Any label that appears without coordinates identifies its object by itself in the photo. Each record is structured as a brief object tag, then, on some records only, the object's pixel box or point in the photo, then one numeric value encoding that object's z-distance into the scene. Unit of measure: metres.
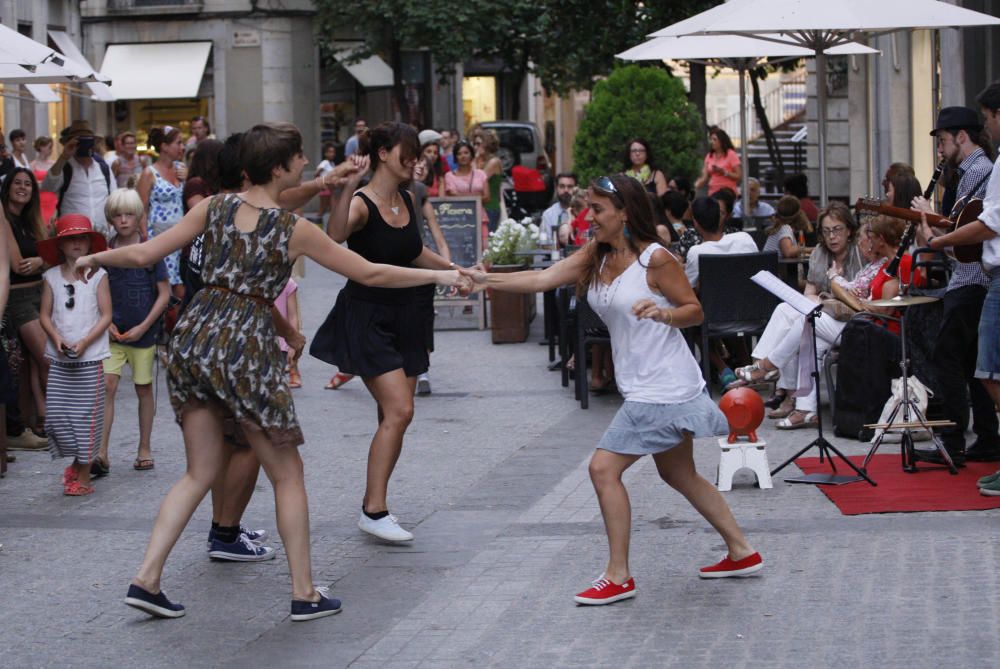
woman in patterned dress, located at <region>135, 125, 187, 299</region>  13.25
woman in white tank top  6.19
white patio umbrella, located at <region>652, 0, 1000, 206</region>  10.69
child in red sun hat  8.62
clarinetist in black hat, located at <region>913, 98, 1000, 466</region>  7.74
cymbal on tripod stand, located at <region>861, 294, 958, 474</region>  8.38
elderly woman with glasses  10.18
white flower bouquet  15.20
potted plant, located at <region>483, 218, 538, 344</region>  14.98
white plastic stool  8.35
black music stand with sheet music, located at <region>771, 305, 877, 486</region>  8.27
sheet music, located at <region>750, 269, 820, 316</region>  7.80
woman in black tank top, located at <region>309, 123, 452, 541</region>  7.32
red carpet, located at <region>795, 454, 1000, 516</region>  7.73
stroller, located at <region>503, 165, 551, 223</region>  23.61
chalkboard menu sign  16.64
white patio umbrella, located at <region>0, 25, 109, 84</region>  10.06
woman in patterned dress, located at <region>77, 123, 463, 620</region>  6.04
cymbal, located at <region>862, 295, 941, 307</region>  8.22
